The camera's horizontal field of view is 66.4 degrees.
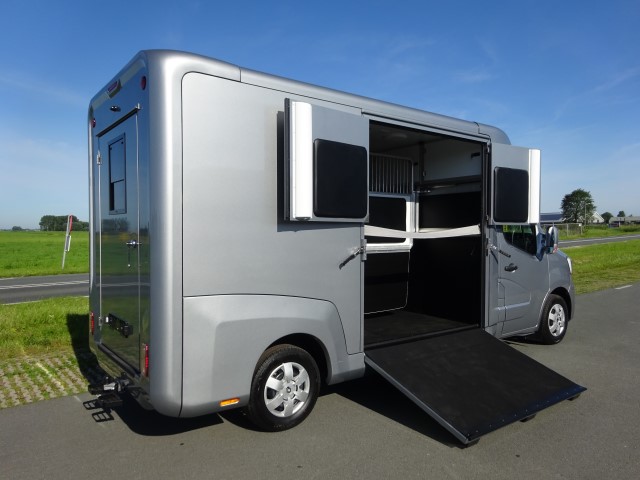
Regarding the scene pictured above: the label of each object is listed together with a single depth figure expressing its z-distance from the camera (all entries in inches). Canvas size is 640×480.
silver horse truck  129.1
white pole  439.2
